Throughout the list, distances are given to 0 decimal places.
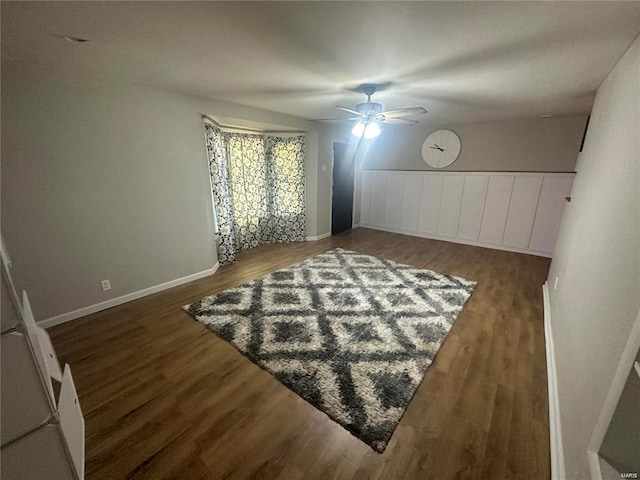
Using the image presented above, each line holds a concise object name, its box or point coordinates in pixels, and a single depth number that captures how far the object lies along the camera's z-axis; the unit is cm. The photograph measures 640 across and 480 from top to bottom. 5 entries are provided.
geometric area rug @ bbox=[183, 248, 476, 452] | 168
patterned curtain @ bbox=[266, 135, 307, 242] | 462
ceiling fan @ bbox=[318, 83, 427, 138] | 246
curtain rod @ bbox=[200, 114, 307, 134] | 325
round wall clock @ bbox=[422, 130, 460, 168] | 489
